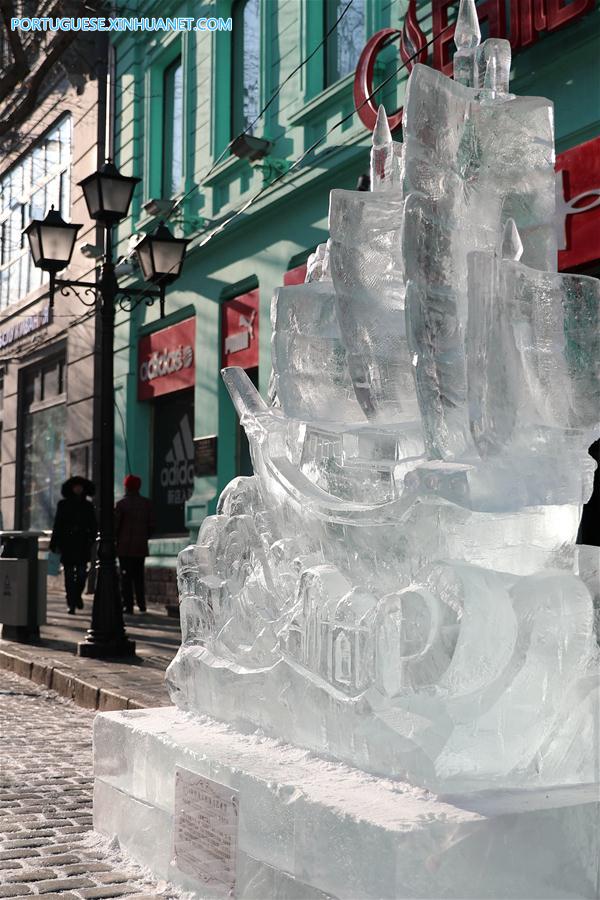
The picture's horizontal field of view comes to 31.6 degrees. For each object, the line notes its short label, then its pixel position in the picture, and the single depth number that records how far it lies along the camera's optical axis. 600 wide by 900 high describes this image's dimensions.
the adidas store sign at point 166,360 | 13.98
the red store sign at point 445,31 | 8.05
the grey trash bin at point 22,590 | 10.14
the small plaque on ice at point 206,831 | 2.68
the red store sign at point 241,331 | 12.49
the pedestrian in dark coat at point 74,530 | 12.43
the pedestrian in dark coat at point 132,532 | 12.47
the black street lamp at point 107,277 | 8.91
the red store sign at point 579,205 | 7.79
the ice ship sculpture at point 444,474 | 2.32
